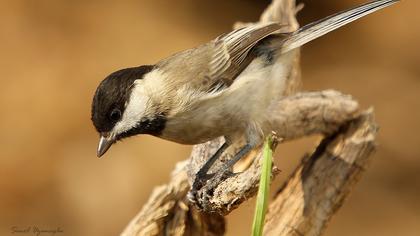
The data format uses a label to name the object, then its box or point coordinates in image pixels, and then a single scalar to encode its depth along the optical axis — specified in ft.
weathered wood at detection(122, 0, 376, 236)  19.27
